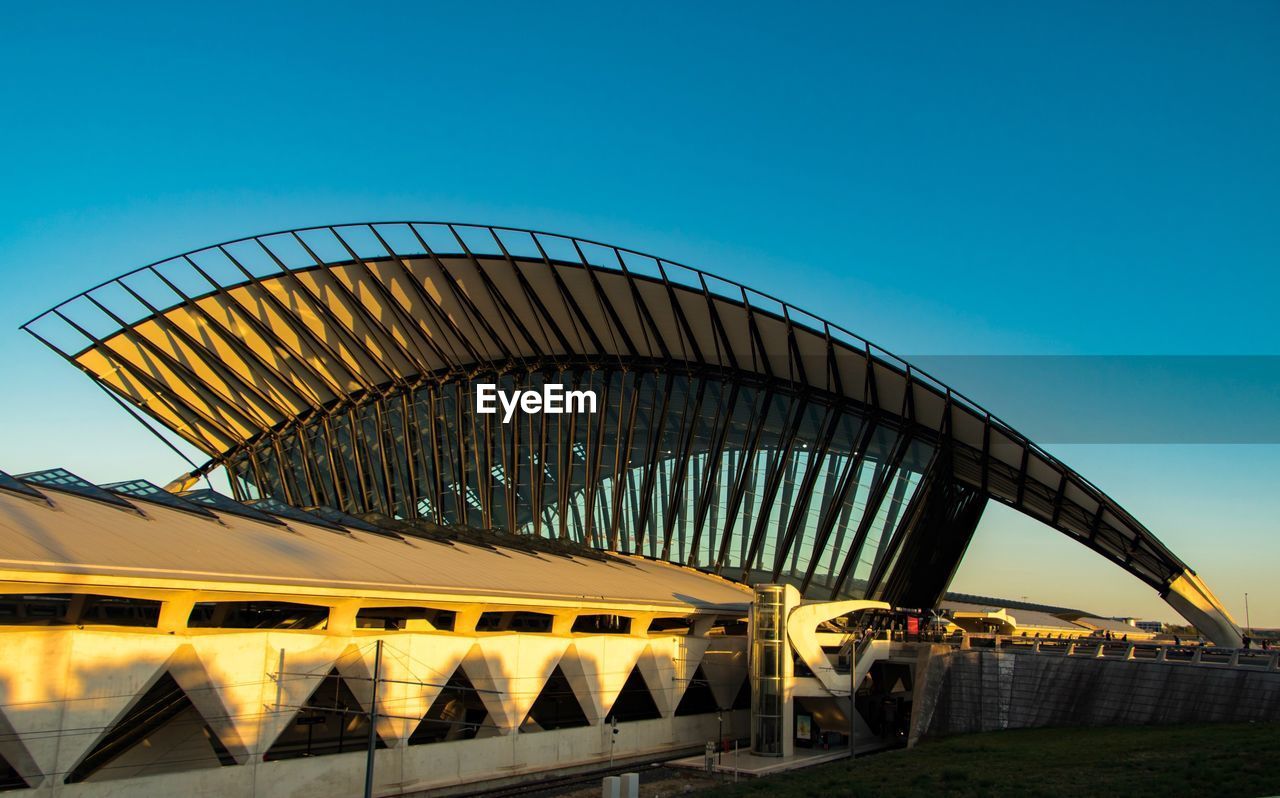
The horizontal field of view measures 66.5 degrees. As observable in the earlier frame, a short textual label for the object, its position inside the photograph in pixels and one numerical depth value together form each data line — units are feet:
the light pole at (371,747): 71.26
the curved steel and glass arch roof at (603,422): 157.38
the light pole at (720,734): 124.06
